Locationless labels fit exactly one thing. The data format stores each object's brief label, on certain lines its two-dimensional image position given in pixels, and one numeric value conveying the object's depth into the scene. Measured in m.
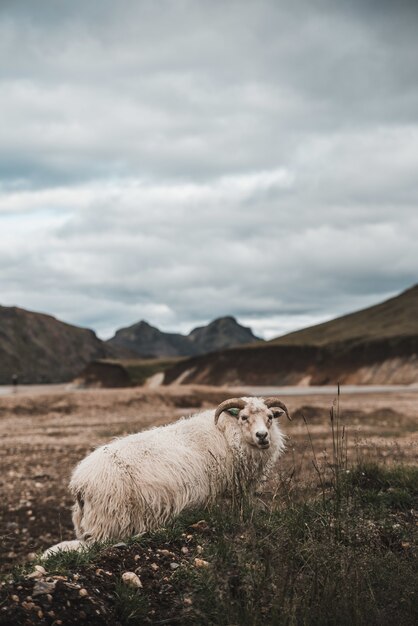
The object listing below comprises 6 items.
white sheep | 8.79
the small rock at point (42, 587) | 5.45
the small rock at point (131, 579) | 6.01
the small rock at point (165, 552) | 6.89
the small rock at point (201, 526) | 7.61
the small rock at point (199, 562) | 6.30
